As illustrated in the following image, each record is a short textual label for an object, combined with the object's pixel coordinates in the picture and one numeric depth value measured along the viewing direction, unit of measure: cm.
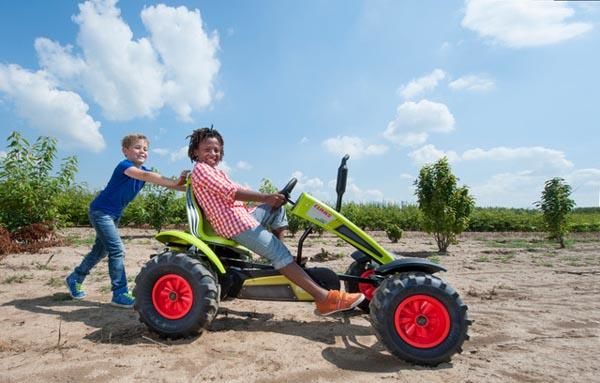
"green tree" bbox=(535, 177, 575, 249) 1266
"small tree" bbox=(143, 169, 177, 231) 1380
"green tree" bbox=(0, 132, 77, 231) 882
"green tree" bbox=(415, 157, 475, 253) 1070
